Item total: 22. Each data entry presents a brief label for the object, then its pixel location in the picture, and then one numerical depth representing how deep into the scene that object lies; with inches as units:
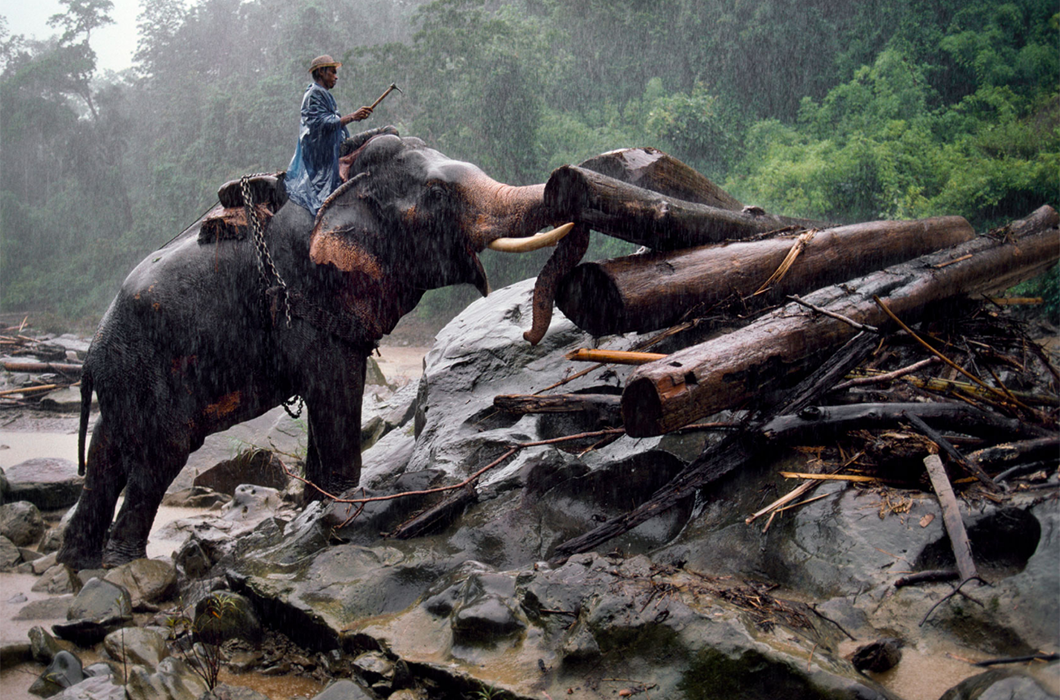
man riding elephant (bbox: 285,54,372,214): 164.6
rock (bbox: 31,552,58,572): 176.7
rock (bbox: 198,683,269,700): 112.7
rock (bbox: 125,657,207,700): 110.4
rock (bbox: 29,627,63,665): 129.6
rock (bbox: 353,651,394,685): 110.3
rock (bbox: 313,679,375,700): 106.6
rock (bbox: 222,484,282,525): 220.7
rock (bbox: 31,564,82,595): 163.3
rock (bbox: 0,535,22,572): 180.9
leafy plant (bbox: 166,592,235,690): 125.5
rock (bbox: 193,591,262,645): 132.7
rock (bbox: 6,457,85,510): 231.9
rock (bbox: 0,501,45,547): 201.9
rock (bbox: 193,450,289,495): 254.8
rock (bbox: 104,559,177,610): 154.6
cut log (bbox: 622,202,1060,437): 103.5
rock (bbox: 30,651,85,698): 120.3
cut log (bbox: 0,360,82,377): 464.4
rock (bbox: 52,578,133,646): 138.0
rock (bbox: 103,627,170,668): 125.3
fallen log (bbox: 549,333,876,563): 121.9
